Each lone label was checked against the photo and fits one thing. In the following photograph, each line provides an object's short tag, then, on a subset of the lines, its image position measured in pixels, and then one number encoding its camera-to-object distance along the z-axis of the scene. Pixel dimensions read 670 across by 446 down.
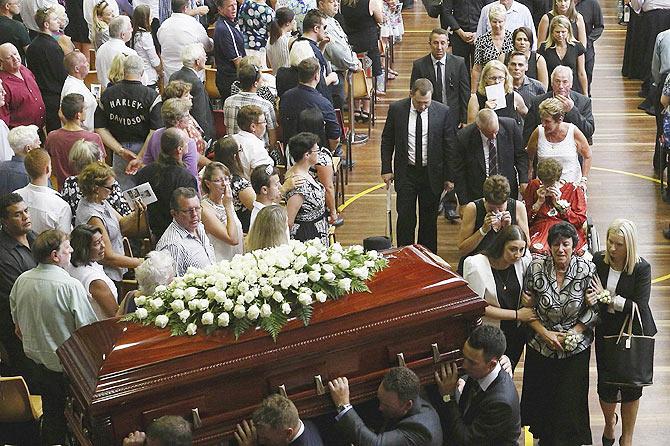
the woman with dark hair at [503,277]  11.46
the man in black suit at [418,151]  15.56
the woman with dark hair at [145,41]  19.09
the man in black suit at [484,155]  15.13
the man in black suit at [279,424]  8.71
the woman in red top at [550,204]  14.02
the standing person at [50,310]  10.67
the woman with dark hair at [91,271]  11.23
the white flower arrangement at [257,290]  9.29
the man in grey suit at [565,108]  16.23
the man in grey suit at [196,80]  16.94
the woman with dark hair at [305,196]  13.73
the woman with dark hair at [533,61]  18.56
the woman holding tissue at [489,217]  12.98
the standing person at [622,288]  11.29
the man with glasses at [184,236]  11.95
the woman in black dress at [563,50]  19.17
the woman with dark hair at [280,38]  19.16
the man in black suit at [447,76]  18.73
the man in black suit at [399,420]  9.09
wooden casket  8.88
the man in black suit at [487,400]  9.57
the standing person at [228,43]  19.36
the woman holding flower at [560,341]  11.23
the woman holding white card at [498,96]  16.41
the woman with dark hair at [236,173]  13.97
